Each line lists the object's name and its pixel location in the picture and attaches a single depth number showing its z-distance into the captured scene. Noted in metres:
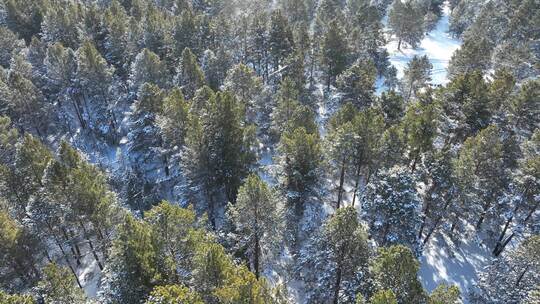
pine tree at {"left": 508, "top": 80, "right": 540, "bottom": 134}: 40.69
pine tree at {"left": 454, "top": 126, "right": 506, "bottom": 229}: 34.41
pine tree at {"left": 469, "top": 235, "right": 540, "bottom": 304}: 27.02
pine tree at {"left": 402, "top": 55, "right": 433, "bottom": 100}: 57.09
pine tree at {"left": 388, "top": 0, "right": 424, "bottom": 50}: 80.88
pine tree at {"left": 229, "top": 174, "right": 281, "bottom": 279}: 28.41
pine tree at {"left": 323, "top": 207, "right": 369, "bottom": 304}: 25.38
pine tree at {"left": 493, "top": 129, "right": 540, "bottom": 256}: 32.47
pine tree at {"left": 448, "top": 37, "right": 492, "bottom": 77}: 56.59
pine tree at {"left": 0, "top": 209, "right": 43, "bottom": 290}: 30.05
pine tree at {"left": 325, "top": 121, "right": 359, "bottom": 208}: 34.56
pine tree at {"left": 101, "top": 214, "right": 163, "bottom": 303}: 23.83
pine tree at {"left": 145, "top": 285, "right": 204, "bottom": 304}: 20.16
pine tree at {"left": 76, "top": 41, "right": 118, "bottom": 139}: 51.22
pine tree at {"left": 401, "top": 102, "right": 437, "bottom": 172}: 35.59
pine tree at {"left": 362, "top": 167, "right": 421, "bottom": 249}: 30.20
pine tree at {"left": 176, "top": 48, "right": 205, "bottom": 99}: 49.38
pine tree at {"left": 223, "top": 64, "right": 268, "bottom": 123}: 48.47
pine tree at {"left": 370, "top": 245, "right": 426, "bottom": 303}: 22.20
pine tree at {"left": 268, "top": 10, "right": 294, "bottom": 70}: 61.47
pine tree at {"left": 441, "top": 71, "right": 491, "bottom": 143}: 40.41
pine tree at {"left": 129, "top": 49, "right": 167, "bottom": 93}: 49.06
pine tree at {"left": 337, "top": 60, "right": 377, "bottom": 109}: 47.59
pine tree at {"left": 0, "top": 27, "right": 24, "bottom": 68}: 60.47
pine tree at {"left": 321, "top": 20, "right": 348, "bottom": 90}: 58.12
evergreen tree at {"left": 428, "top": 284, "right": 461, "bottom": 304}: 21.25
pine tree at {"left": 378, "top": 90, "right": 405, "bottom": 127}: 43.16
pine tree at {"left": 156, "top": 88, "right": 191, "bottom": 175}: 39.00
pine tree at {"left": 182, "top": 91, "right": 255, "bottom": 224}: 36.66
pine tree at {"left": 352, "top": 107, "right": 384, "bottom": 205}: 35.84
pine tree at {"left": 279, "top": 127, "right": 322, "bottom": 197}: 34.91
